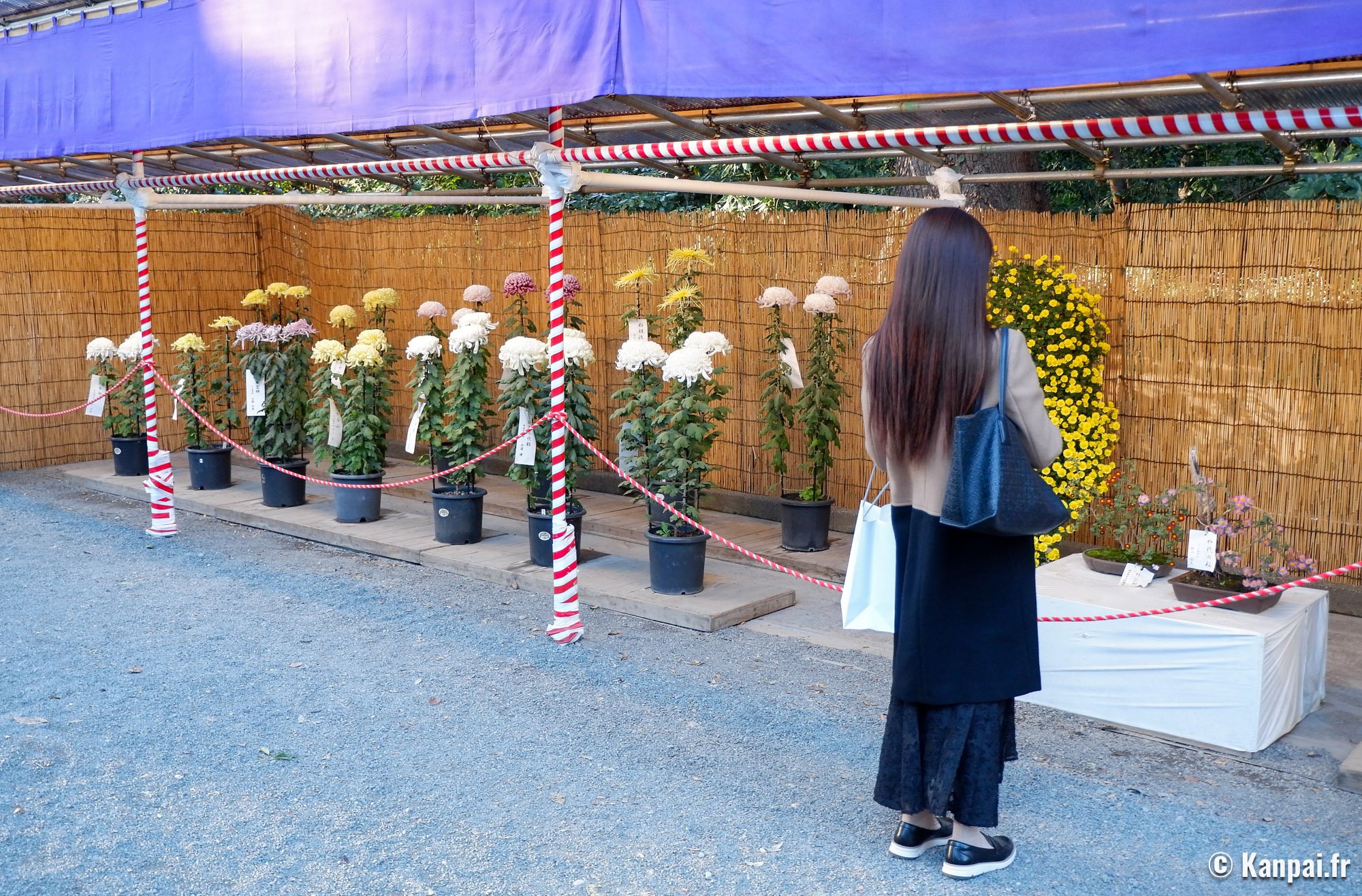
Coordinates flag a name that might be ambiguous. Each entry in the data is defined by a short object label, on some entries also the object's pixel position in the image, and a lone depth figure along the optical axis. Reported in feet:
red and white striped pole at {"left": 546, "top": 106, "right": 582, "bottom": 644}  17.83
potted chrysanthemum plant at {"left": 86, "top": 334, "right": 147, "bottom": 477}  30.40
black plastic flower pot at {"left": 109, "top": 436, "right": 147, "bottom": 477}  31.09
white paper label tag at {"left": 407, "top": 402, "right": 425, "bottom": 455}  22.97
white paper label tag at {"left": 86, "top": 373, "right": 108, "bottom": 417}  30.68
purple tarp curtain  11.30
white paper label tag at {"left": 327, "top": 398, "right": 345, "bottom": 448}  24.88
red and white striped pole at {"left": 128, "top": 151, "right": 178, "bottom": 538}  25.16
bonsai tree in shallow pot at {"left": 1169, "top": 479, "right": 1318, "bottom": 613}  14.05
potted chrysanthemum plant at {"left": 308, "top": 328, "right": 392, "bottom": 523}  25.04
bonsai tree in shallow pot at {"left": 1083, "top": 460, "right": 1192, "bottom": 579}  15.51
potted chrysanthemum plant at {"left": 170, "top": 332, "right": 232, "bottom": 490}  28.94
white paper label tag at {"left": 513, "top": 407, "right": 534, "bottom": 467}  20.33
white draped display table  13.30
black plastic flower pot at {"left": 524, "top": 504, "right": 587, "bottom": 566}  21.08
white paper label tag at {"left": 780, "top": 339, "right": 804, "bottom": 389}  21.89
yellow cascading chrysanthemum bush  18.25
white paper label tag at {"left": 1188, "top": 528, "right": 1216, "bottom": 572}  13.87
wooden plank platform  19.25
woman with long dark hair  10.04
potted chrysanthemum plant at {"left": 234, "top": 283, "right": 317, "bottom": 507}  26.91
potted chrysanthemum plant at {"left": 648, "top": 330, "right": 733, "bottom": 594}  19.45
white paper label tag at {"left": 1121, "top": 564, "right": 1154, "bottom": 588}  15.10
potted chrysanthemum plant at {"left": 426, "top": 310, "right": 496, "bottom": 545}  23.11
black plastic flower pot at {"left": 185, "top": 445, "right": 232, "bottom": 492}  29.04
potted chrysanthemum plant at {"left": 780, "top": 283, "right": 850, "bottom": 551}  22.22
